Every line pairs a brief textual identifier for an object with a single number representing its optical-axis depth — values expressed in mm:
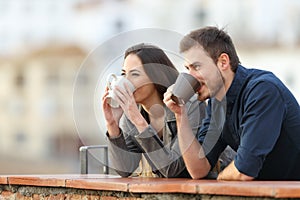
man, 7887
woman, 8681
